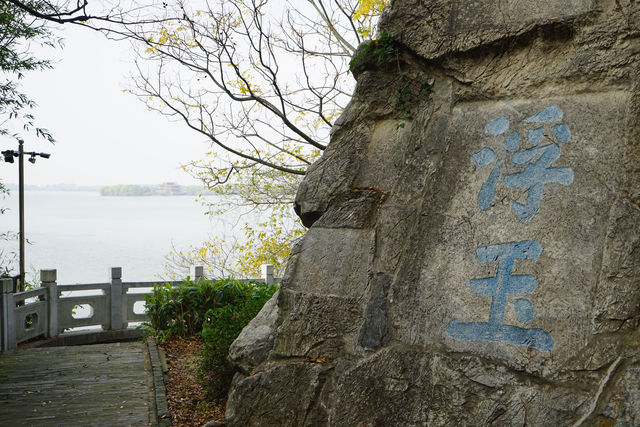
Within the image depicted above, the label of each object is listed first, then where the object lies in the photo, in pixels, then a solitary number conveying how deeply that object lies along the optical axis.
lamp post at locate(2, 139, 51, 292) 12.10
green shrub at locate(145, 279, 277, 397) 9.92
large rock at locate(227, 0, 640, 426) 3.32
